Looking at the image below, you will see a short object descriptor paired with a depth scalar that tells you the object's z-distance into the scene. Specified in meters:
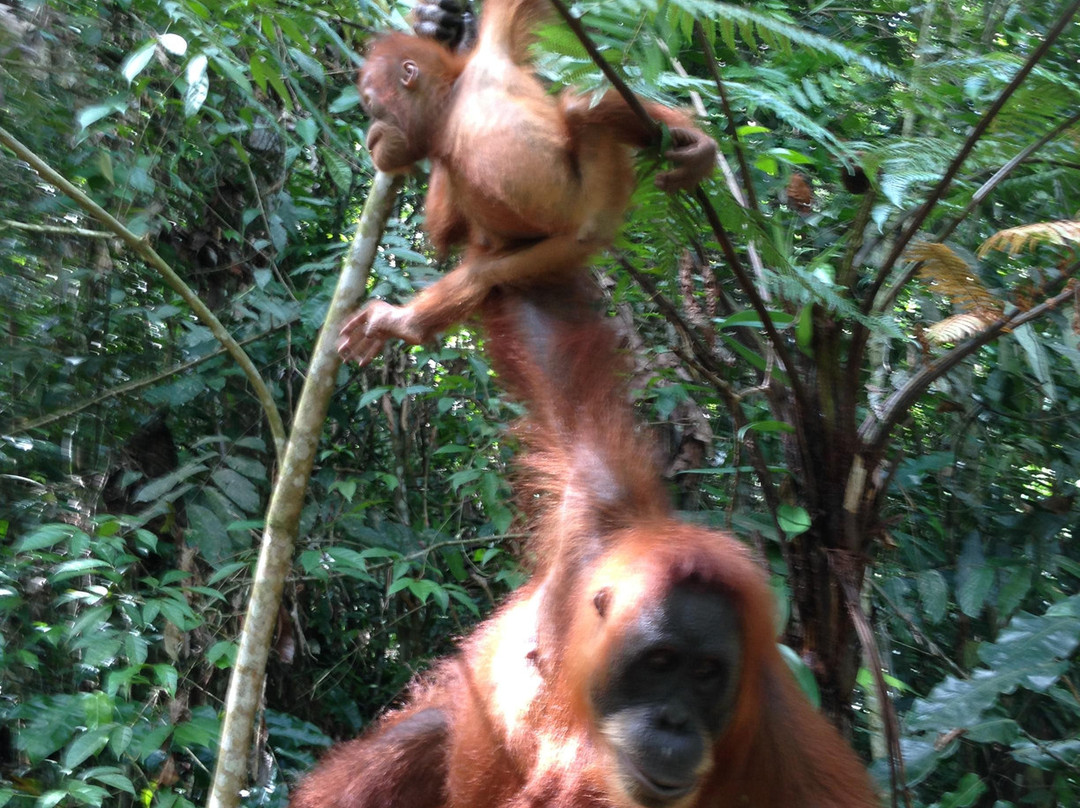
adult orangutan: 1.75
